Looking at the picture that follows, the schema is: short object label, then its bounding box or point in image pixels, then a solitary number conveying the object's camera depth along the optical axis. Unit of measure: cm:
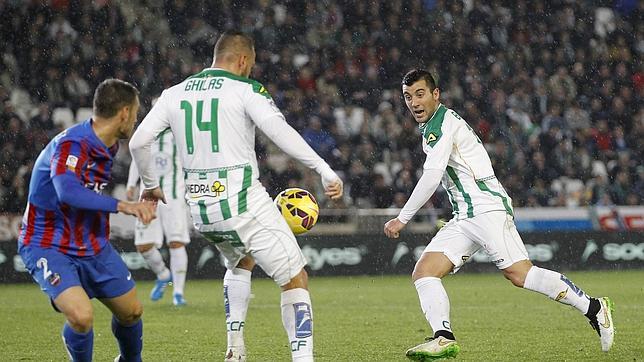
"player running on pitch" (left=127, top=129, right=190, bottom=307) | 2325
